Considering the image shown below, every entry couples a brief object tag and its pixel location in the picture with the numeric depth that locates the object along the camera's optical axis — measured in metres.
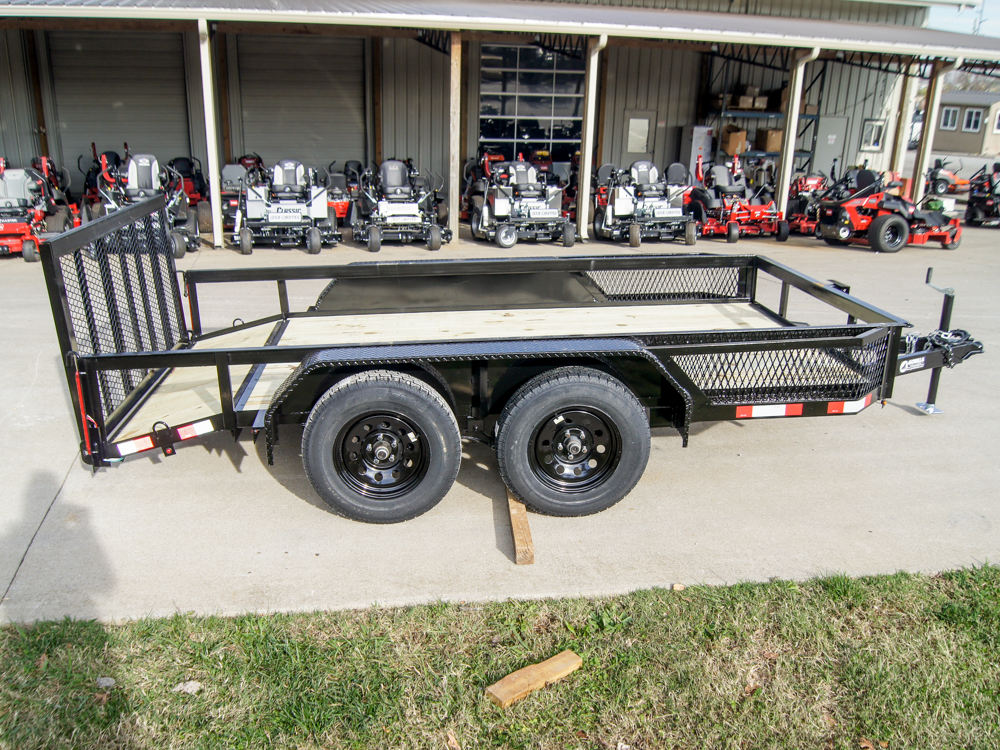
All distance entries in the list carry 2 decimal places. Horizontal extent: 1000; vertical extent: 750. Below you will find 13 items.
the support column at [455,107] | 12.26
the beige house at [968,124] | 41.00
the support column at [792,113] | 13.99
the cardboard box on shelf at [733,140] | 17.77
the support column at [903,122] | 17.62
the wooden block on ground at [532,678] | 2.74
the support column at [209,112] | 11.47
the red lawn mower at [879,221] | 13.65
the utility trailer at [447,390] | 3.62
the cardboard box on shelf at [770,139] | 18.08
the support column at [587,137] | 12.94
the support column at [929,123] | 15.16
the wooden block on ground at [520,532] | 3.56
